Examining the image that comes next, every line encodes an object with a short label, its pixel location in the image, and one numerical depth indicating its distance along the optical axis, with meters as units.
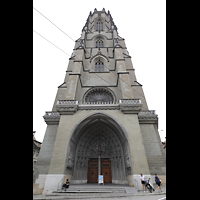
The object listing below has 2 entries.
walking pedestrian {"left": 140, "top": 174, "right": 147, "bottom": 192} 8.93
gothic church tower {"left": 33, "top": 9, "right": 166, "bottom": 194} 10.71
